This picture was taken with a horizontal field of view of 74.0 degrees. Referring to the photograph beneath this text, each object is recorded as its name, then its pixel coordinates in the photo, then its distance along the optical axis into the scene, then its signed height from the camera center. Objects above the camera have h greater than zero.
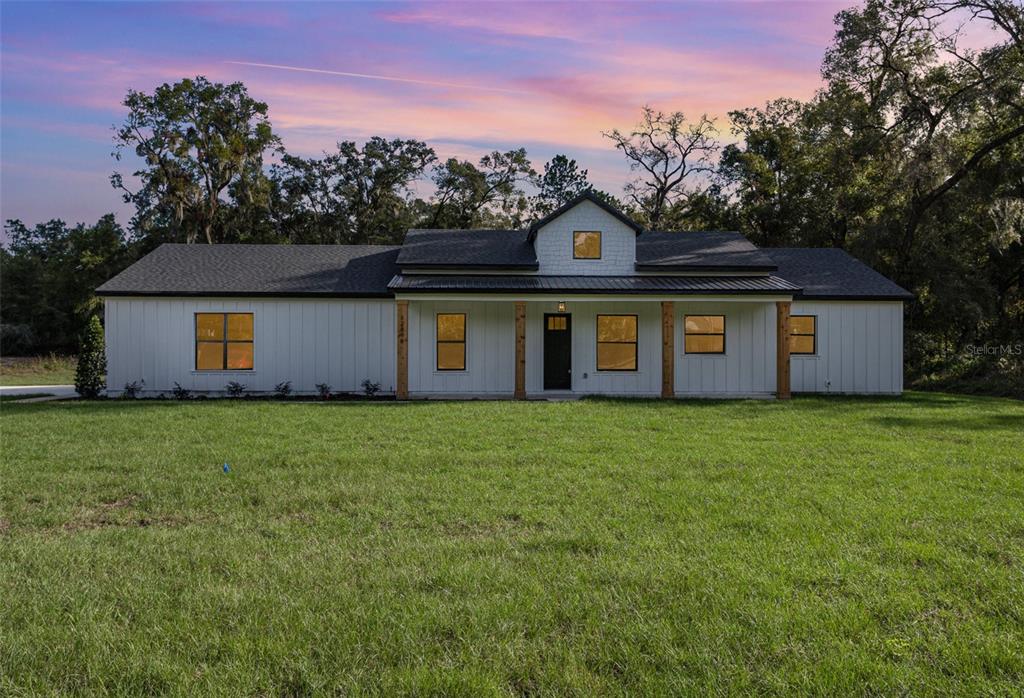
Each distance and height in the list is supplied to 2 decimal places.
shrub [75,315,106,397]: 16.33 -0.61
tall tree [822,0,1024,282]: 21.67 +8.52
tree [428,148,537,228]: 35.09 +7.91
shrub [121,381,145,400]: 16.62 -1.23
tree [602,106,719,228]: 35.53 +10.13
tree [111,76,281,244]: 31.78 +9.24
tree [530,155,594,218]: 38.53 +9.06
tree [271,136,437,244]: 35.88 +8.10
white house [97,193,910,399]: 16.64 +0.45
